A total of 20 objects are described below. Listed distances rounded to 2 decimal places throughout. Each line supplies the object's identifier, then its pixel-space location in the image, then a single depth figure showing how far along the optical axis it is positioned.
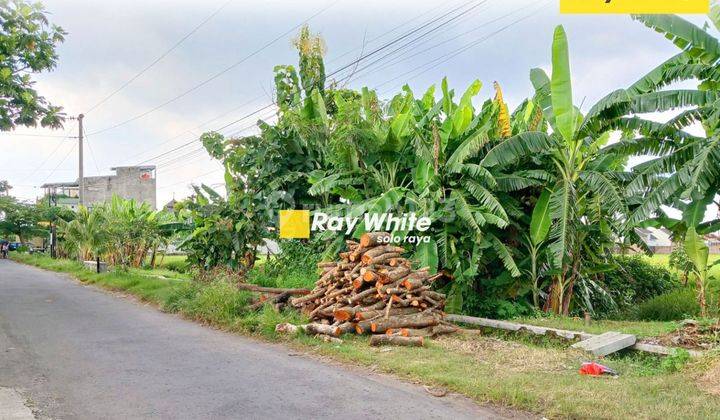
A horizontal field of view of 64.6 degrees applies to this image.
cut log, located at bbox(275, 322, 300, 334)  9.34
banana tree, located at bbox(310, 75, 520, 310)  10.95
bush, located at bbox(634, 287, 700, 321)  12.29
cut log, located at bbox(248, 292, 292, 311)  11.05
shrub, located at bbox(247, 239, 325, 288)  13.65
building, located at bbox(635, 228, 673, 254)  56.08
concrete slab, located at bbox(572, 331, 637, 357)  7.71
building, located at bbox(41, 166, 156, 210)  60.00
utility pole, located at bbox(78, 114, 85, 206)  32.55
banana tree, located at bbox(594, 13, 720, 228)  8.96
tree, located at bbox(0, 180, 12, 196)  66.29
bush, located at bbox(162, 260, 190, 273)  27.04
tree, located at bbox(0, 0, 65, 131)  13.38
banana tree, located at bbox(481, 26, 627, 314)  10.16
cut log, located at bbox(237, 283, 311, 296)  11.02
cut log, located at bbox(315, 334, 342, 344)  8.75
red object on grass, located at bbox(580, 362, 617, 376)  6.62
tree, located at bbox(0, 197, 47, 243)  49.56
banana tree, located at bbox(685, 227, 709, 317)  9.03
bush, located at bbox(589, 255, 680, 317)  12.50
